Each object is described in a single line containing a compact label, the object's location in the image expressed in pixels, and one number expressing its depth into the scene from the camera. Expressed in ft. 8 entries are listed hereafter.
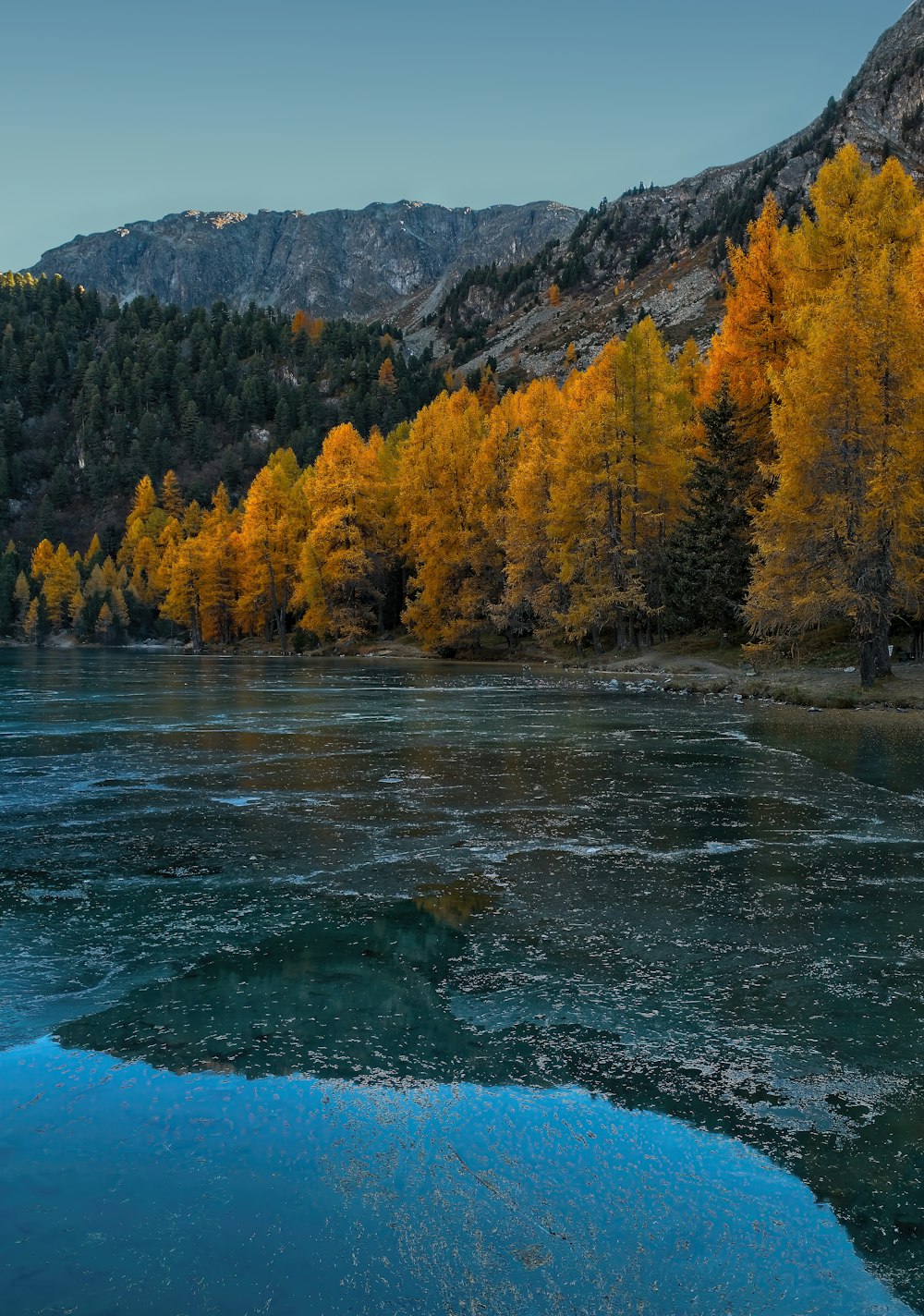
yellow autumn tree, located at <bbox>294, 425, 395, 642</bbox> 180.75
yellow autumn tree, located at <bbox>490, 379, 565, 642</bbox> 141.69
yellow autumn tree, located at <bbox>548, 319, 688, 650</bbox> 126.82
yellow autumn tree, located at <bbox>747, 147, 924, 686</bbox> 74.33
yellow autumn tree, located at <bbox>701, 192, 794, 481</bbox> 114.93
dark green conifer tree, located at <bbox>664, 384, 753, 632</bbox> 113.70
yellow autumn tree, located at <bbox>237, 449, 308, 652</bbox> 214.28
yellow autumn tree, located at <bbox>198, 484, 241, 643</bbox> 248.93
